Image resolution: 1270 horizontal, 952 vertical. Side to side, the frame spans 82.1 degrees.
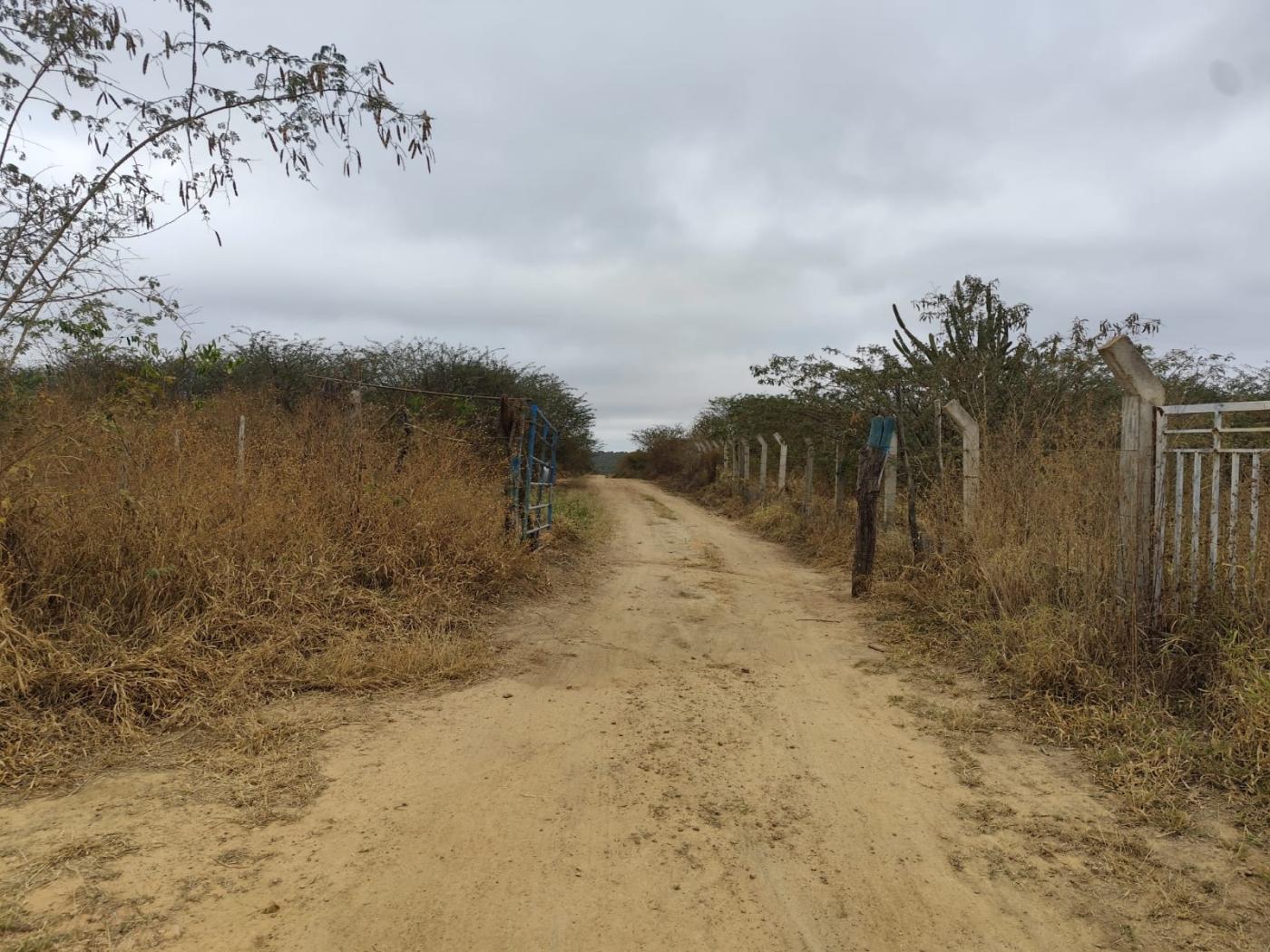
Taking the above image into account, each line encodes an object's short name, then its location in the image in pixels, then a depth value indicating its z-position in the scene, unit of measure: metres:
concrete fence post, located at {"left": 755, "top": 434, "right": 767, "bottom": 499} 17.58
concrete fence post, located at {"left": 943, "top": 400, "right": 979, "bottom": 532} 7.20
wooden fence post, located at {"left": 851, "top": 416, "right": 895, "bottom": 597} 7.82
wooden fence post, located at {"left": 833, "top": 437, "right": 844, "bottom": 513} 12.24
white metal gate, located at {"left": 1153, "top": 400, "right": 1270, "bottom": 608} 4.12
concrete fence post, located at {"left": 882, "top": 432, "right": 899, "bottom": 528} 10.21
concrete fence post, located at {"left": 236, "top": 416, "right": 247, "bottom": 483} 6.21
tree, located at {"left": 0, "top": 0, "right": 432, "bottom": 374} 3.97
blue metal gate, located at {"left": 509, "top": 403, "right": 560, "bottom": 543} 8.52
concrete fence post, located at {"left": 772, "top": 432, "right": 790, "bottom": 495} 16.38
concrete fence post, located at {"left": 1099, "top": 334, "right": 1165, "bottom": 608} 4.55
